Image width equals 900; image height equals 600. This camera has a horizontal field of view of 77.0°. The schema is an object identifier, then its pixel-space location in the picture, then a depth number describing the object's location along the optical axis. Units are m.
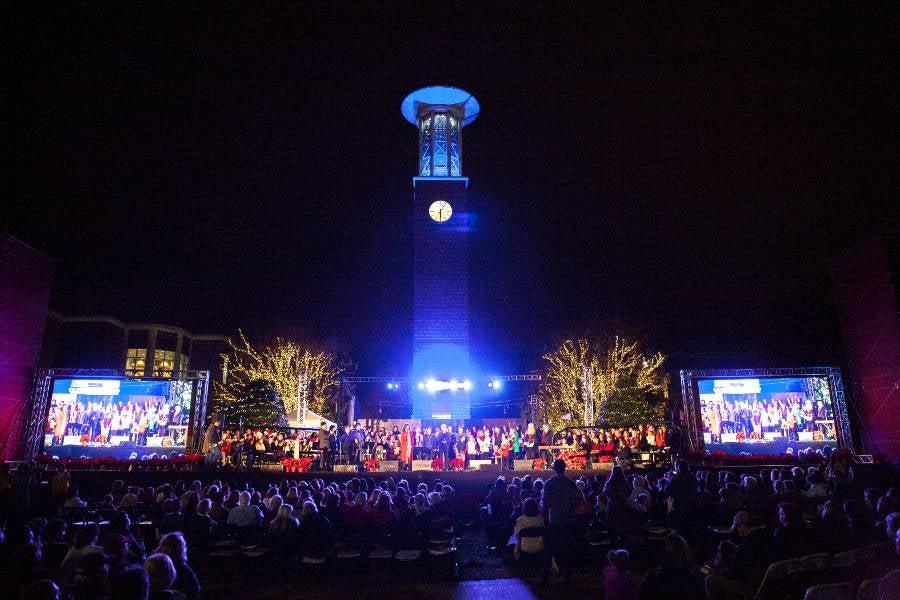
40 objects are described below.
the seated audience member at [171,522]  8.45
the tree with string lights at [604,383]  28.80
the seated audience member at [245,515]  9.07
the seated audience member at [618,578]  5.36
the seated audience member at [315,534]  8.25
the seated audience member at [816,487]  11.23
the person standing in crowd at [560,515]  8.01
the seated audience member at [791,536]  6.24
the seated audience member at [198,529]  8.51
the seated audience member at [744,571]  6.01
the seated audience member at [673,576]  5.26
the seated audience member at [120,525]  7.00
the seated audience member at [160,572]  4.70
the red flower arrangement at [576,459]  20.91
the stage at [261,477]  16.56
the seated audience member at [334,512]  8.73
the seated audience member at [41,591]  3.51
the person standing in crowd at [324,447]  20.67
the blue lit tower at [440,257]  28.44
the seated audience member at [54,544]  6.51
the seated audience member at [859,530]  6.45
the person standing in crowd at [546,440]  22.14
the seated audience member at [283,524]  8.41
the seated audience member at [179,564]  5.40
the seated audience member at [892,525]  5.94
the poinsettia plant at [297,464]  20.31
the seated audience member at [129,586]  3.80
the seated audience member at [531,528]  8.42
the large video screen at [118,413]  20.91
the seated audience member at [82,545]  5.97
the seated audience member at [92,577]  4.39
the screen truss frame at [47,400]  19.84
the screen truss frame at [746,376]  20.73
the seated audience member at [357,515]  8.96
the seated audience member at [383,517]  8.60
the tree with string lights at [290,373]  34.28
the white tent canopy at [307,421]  27.68
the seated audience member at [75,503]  10.78
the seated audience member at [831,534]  6.40
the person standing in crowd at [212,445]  18.69
